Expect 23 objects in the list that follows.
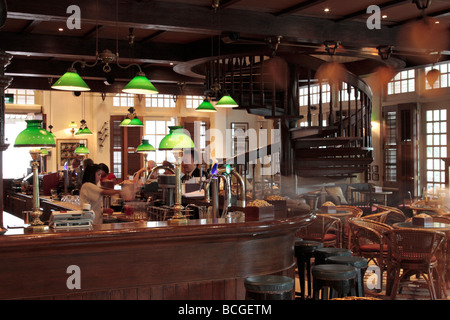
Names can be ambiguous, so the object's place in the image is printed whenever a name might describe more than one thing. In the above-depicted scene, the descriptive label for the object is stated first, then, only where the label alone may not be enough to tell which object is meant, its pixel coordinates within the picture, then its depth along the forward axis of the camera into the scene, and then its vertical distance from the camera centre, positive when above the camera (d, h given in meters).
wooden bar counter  3.45 -0.67
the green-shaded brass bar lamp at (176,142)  5.30 +0.18
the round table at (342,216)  7.38 -0.77
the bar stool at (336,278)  4.04 -0.87
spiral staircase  9.85 +0.89
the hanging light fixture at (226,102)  8.98 +0.94
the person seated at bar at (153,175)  5.81 -0.15
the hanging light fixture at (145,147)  11.05 +0.27
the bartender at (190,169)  11.23 -0.17
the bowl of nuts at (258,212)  4.25 -0.40
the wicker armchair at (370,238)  6.36 -0.92
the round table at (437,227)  5.97 -0.76
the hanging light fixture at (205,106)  9.41 +0.91
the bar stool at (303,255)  5.01 -0.86
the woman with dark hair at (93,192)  6.27 -0.35
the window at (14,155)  17.42 +0.22
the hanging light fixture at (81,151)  14.85 +0.28
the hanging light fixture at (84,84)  5.75 +0.82
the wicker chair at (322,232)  7.18 -0.96
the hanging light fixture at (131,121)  11.88 +0.88
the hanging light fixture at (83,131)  14.05 +0.77
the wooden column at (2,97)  4.06 +0.49
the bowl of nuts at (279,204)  4.74 -0.38
